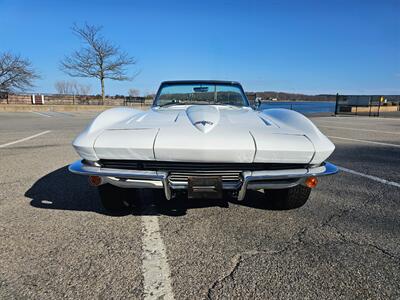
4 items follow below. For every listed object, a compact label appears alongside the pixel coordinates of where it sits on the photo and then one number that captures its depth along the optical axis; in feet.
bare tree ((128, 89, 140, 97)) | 217.48
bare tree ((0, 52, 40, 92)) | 102.12
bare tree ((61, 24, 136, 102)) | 85.26
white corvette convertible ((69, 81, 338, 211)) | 7.24
